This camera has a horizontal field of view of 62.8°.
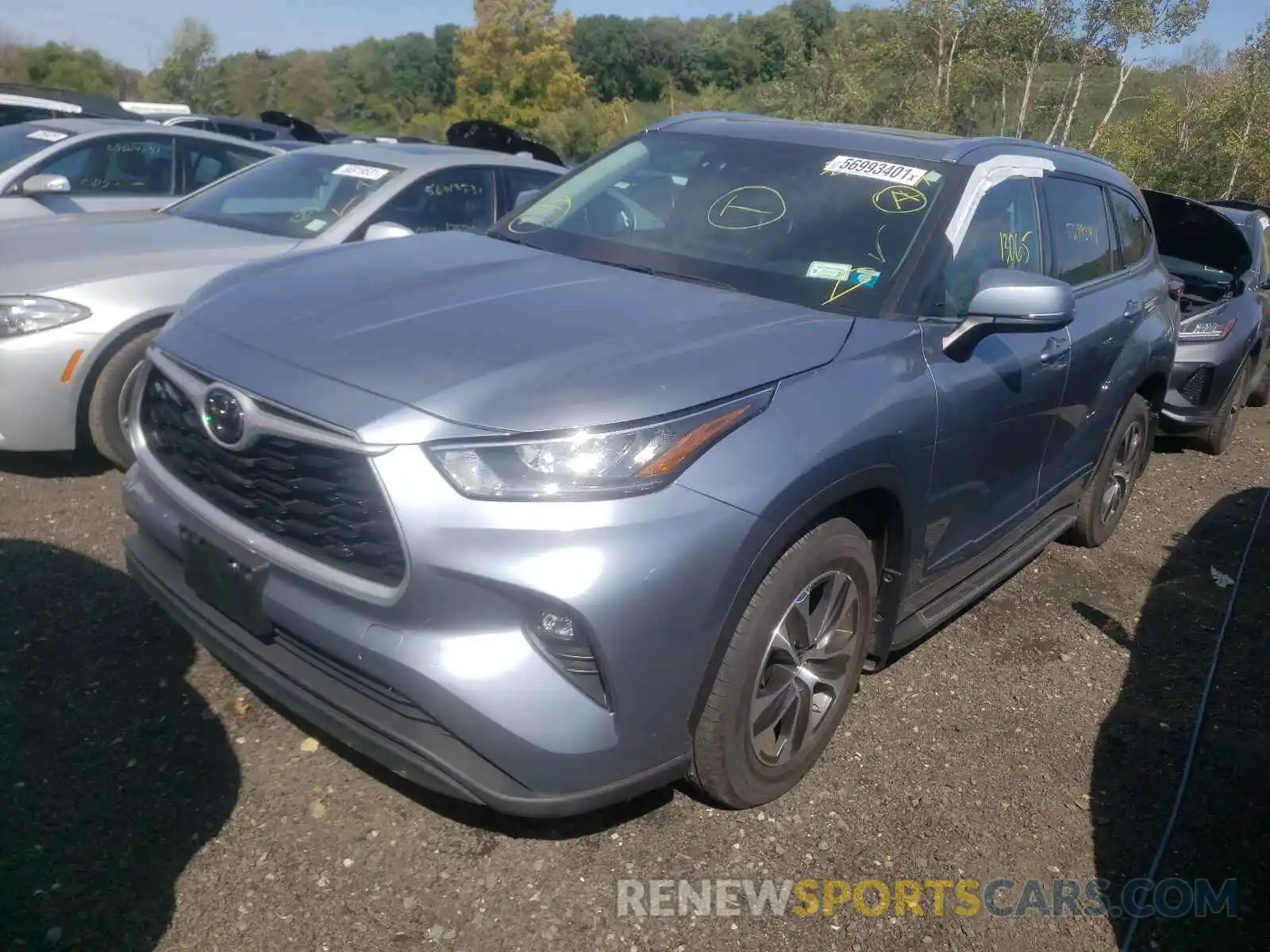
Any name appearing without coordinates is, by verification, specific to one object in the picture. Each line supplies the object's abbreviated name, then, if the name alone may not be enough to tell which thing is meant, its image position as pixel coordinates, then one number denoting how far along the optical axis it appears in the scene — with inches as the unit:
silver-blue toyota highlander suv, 88.6
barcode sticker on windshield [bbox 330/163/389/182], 225.8
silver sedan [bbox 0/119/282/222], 247.9
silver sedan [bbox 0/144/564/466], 172.9
